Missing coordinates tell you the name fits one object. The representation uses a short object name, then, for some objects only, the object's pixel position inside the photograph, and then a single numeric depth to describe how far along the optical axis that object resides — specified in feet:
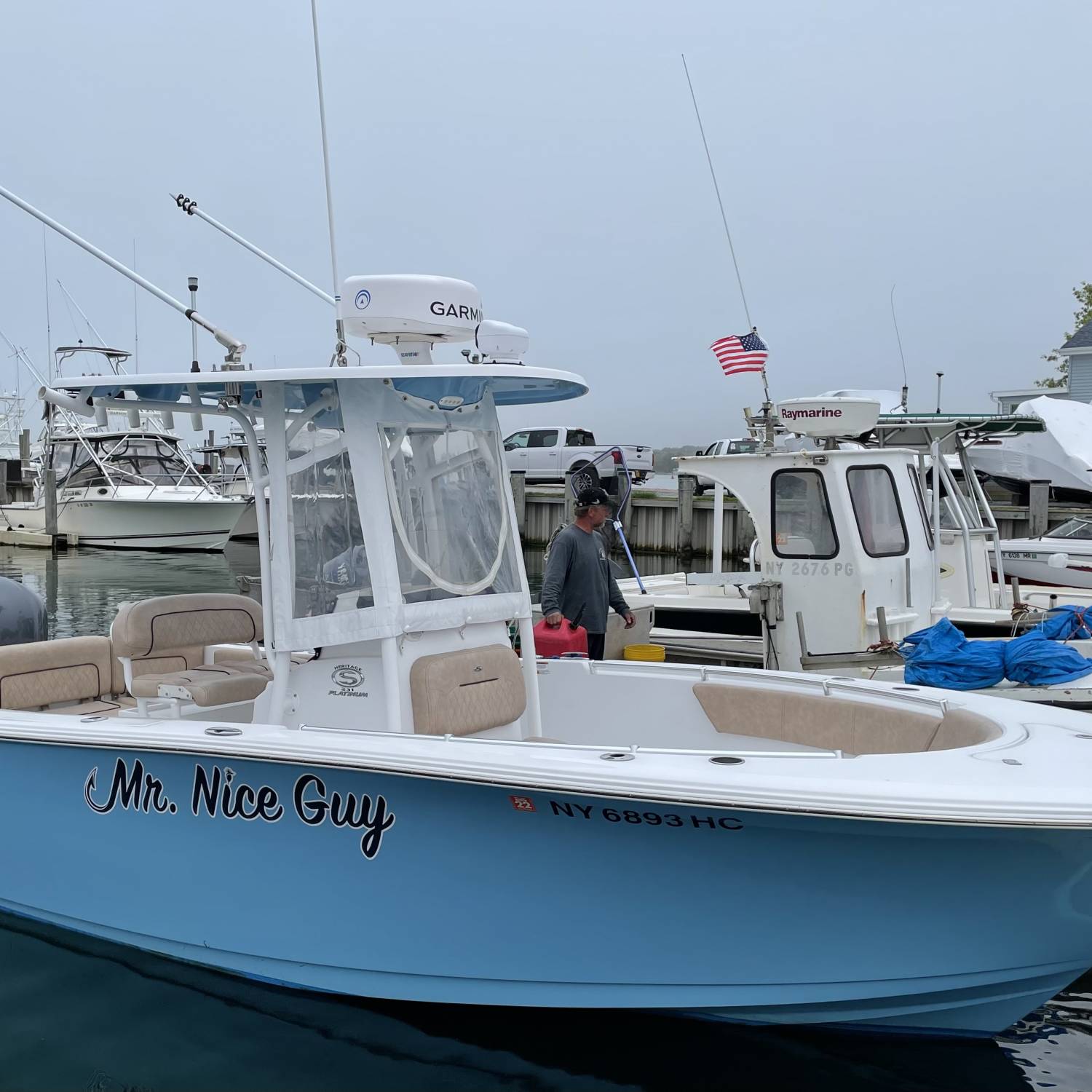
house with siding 96.12
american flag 31.55
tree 125.29
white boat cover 75.46
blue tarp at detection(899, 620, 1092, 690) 21.08
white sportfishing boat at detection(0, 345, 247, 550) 87.15
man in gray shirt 23.20
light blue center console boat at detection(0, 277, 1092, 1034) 12.12
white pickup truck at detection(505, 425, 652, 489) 84.69
